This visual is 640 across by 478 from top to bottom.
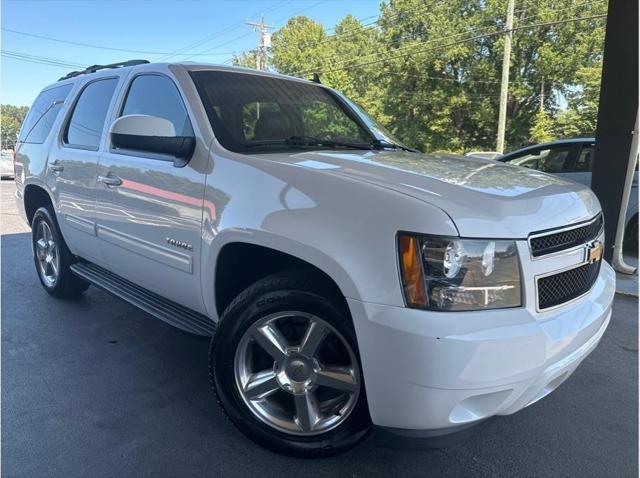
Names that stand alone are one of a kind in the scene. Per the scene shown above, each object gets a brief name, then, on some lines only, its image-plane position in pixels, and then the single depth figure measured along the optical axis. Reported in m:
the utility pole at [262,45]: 39.83
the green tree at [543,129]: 28.55
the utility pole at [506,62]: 21.97
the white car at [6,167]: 19.19
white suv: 1.90
